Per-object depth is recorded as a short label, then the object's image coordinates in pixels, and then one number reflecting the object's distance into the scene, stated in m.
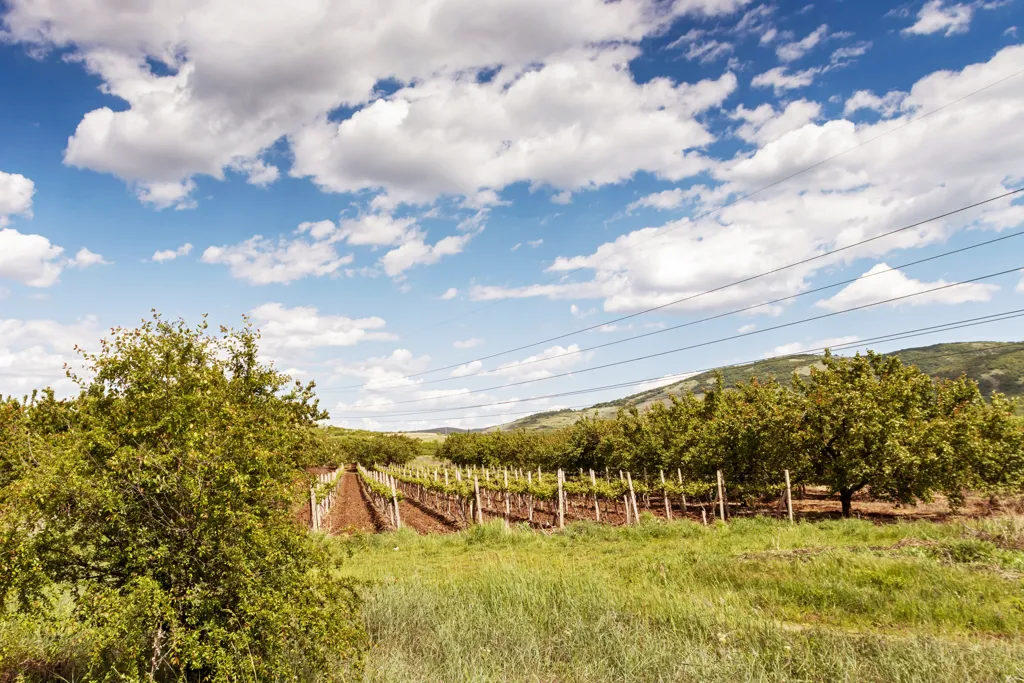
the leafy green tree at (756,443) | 24.94
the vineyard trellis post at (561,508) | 24.17
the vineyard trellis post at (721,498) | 24.41
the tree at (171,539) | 5.66
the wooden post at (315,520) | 23.20
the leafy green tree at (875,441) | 21.45
